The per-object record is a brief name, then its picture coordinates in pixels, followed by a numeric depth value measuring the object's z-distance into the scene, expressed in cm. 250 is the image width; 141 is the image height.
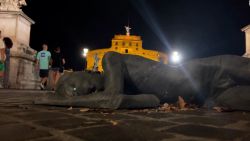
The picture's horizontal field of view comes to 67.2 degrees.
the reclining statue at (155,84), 268
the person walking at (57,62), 781
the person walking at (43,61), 730
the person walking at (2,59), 763
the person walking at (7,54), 765
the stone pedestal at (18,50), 929
